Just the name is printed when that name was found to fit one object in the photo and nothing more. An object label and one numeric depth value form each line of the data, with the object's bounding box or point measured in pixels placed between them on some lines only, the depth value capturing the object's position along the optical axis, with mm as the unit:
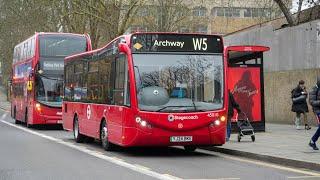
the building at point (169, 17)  48000
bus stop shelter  21406
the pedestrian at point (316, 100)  14469
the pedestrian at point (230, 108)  18281
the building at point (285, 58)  24453
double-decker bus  27297
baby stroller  18062
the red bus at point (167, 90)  14734
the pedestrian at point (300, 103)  22766
